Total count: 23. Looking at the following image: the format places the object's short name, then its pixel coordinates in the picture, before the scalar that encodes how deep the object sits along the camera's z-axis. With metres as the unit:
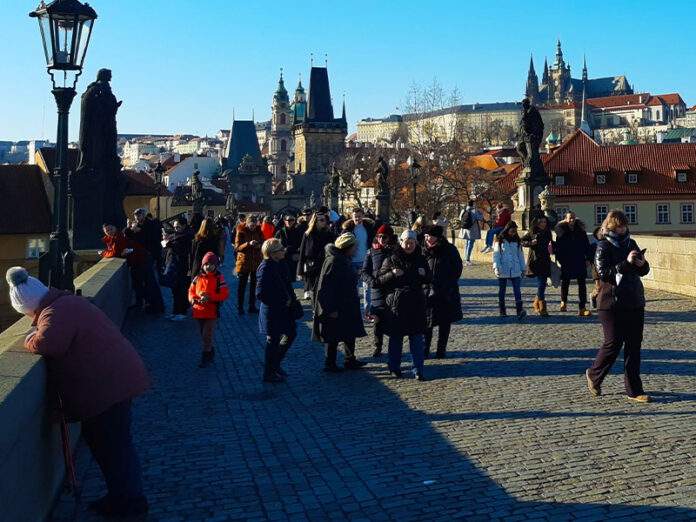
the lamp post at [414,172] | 34.03
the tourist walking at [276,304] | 9.38
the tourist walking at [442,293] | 10.50
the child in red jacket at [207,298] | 10.30
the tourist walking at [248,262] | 15.02
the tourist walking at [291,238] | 16.70
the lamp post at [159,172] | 43.52
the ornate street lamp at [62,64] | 8.51
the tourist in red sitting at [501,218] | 19.27
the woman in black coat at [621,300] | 7.90
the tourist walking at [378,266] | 9.78
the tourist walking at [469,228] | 22.95
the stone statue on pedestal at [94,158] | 14.63
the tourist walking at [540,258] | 13.65
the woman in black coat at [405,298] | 9.22
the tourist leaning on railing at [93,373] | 5.05
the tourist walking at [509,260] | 13.30
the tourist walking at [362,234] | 13.75
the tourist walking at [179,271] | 14.38
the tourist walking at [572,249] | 13.91
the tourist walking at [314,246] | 13.41
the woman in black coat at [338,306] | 9.65
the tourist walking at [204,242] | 13.58
